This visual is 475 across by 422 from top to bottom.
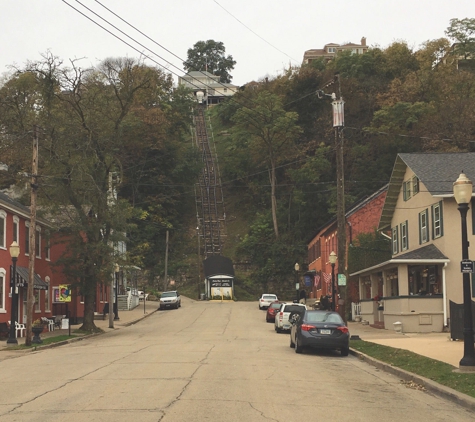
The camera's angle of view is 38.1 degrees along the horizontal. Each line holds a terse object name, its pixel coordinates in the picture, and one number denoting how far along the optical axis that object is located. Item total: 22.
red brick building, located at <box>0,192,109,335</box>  35.31
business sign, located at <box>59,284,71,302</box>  33.56
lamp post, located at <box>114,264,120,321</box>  51.03
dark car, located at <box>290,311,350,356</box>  22.59
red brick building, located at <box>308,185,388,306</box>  46.97
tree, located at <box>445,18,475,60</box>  83.55
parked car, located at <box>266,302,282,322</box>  44.91
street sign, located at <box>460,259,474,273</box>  16.33
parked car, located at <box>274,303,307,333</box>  35.72
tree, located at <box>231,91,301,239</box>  79.19
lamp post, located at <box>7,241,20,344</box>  29.36
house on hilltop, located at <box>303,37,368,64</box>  143.25
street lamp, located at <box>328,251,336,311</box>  37.00
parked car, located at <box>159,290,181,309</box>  61.97
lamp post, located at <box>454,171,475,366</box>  15.69
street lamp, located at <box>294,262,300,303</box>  75.56
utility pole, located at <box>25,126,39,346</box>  29.59
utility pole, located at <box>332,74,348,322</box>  29.36
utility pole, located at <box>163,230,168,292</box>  76.60
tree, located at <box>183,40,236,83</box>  172.62
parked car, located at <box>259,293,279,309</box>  57.42
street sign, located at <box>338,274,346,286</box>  29.71
